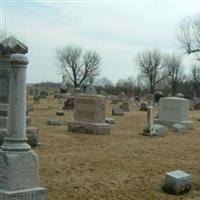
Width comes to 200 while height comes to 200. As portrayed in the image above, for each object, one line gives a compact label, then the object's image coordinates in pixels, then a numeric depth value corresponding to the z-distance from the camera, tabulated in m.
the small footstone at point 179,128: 19.30
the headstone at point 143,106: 37.62
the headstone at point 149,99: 39.03
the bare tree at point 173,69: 89.94
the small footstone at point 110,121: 21.31
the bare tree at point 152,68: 88.94
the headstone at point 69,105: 32.62
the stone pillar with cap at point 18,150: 6.57
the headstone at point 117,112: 29.33
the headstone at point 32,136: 12.90
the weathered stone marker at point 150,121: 17.44
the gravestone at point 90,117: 17.17
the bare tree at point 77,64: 91.00
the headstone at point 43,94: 55.99
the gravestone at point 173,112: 21.08
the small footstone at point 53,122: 20.41
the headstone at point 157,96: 50.78
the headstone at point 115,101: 46.42
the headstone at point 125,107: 35.72
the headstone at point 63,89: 55.30
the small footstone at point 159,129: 17.45
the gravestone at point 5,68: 12.41
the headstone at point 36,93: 44.99
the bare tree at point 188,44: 45.64
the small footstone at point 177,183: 8.62
